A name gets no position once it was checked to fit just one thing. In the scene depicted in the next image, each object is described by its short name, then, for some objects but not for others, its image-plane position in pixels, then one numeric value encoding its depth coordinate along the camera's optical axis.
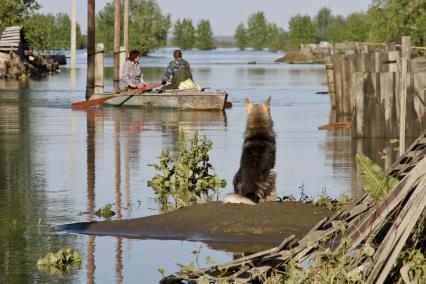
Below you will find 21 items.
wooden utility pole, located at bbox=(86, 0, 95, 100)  40.38
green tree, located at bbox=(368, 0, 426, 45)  57.47
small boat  33.69
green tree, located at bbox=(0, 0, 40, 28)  84.25
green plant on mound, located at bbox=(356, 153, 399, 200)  9.34
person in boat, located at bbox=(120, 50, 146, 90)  33.61
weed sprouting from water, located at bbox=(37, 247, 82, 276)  10.98
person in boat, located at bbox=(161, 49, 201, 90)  33.19
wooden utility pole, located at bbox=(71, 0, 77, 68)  78.62
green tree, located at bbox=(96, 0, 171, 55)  175.25
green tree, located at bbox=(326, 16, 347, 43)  178.62
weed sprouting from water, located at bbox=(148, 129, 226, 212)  16.47
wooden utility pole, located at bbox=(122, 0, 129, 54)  53.38
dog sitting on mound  13.21
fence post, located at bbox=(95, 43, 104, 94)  38.67
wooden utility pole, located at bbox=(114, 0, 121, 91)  45.16
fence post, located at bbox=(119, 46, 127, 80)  47.04
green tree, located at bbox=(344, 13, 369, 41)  160.48
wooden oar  34.22
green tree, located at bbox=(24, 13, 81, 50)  85.85
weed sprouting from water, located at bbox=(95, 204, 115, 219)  14.19
